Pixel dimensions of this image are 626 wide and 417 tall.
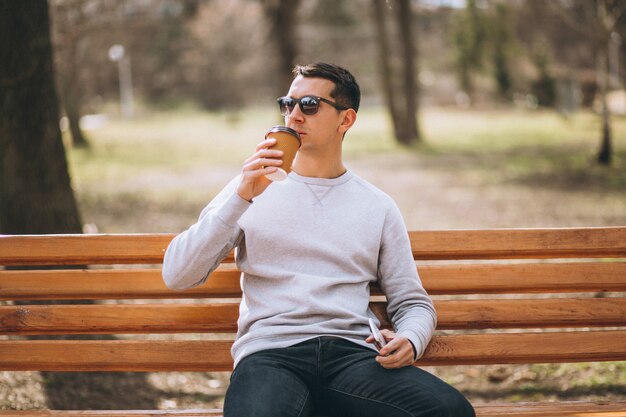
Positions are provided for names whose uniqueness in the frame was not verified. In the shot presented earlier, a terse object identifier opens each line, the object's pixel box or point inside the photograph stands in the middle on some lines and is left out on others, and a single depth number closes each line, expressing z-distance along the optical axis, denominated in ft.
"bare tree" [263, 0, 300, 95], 54.19
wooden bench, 10.62
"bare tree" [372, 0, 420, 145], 77.38
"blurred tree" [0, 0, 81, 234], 16.66
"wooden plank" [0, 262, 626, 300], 10.73
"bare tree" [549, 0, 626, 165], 49.62
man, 8.71
